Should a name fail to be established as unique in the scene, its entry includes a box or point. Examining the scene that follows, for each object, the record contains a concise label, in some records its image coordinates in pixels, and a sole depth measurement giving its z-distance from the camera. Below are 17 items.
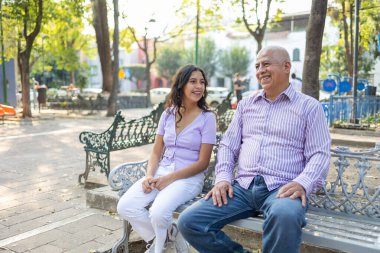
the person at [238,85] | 19.10
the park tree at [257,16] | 14.90
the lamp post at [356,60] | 10.68
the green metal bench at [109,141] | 5.68
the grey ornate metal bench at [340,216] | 2.46
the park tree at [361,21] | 16.50
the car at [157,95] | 30.44
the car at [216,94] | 26.47
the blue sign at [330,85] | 13.25
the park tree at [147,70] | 25.89
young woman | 2.97
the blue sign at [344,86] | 13.46
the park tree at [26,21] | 14.69
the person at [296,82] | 14.23
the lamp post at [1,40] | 15.52
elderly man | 2.65
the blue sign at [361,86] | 15.49
